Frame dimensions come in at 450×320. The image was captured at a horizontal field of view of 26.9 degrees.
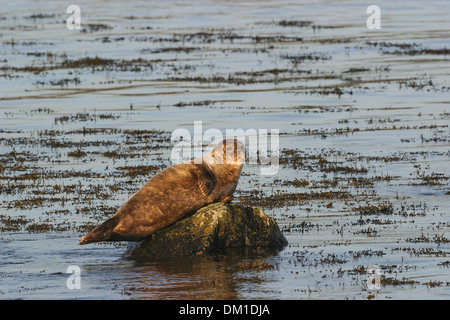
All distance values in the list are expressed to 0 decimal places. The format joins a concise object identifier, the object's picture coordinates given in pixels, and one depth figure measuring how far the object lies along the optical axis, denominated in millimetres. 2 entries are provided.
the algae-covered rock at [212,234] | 14141
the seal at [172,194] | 13984
